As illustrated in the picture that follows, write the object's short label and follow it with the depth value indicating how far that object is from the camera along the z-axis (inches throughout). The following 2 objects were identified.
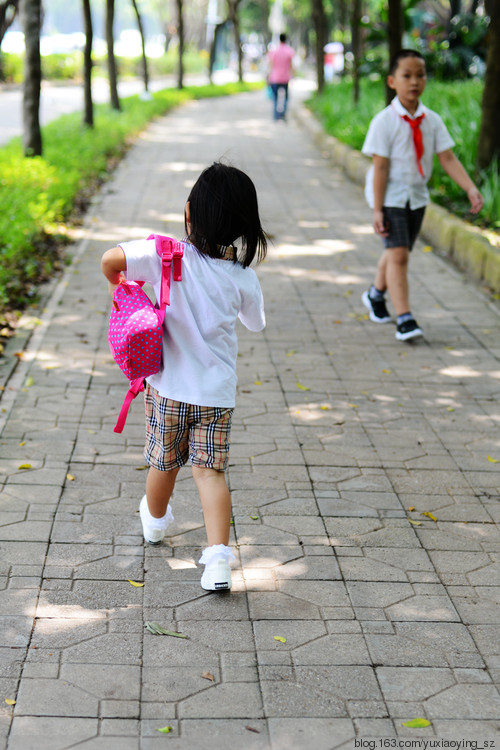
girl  248.2
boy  485.1
